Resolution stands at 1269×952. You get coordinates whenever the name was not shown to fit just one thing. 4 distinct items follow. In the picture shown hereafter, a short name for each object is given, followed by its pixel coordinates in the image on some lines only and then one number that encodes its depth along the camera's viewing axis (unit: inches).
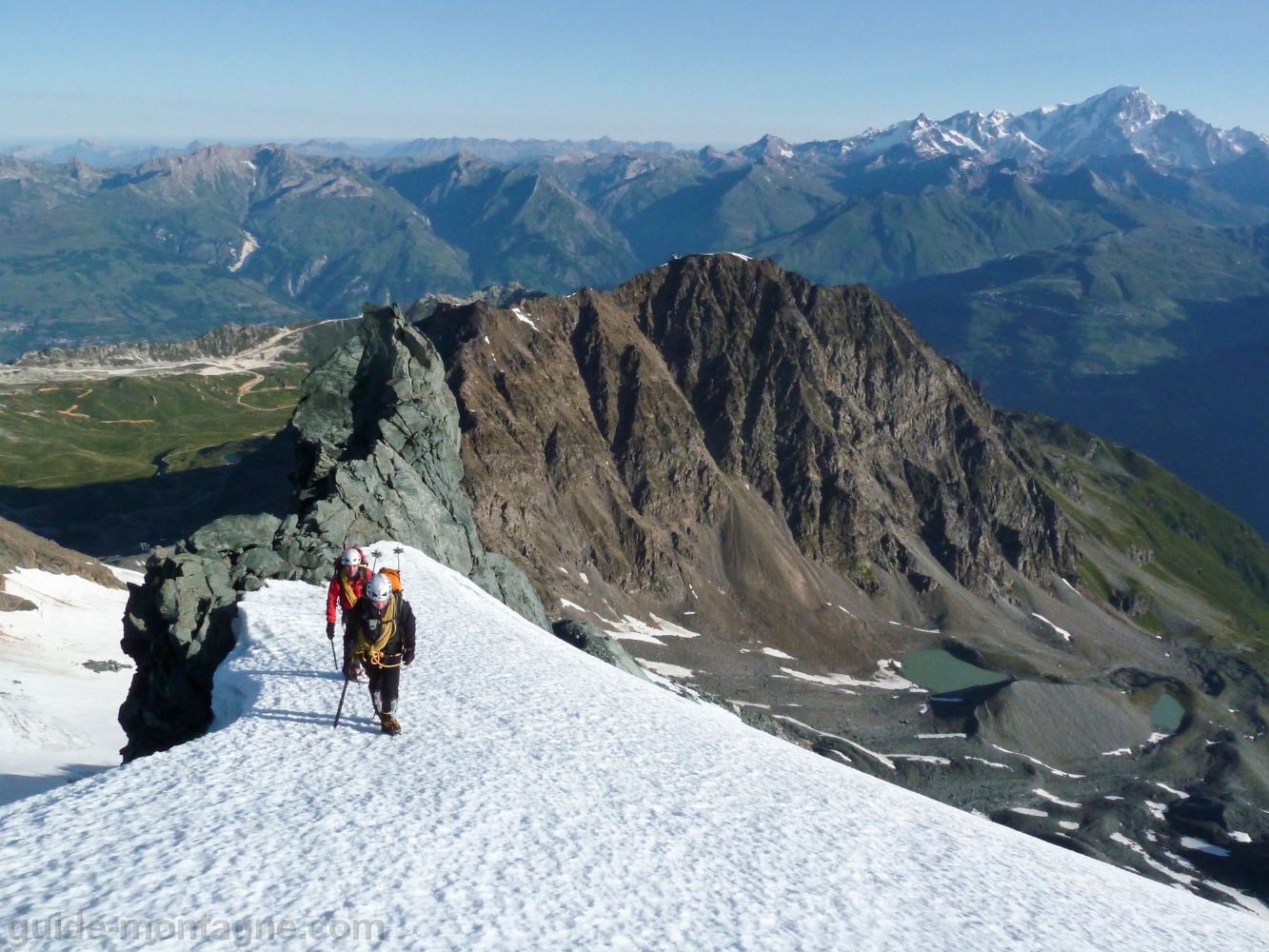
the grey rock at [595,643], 2113.7
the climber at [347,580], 815.1
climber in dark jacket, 723.4
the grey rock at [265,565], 1163.9
